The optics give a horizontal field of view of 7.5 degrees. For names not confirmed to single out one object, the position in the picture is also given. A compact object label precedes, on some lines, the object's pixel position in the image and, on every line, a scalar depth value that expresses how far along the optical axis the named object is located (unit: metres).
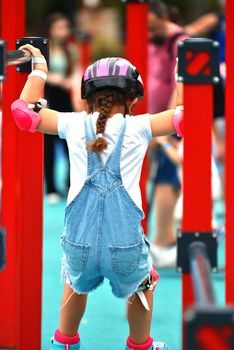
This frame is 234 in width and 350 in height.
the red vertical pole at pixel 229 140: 7.44
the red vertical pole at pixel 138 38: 9.14
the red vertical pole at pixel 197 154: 5.89
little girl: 6.59
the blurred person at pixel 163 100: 12.36
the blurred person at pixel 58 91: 18.72
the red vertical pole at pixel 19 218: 7.49
